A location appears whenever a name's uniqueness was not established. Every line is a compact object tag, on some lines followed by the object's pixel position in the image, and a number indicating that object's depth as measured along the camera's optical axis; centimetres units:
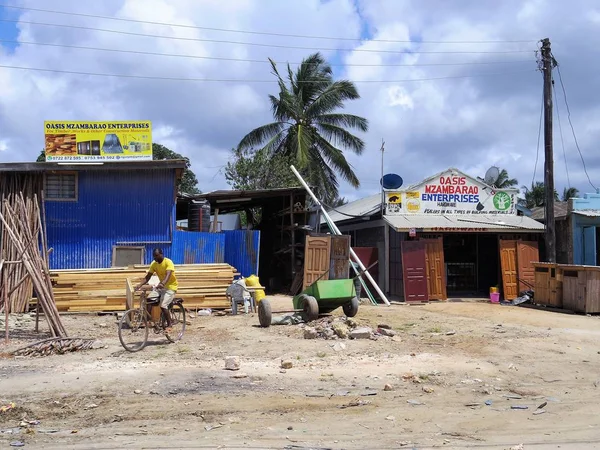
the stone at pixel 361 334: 1124
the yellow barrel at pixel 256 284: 1570
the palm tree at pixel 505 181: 5034
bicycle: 1055
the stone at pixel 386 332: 1163
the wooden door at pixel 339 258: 1966
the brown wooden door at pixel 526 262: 2105
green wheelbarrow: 1295
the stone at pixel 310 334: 1141
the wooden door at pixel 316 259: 1977
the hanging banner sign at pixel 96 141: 1822
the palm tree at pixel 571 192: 5022
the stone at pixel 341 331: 1133
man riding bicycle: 1088
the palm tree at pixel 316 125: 3133
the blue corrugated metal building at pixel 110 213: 1766
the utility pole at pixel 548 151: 1981
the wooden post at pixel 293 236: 2320
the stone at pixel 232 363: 877
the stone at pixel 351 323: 1232
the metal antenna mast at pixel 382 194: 2161
